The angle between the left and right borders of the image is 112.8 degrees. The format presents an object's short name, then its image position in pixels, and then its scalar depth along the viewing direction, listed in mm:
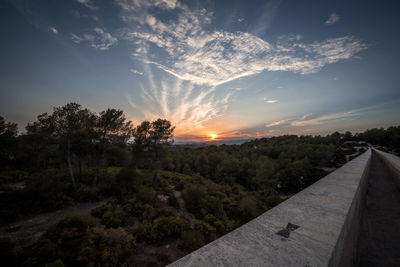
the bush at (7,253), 4584
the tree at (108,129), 13406
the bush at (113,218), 7699
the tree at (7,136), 13414
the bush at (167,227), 6828
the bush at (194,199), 10914
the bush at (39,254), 4520
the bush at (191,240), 6074
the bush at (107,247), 4930
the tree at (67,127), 11625
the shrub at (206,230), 7172
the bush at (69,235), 5093
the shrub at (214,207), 9711
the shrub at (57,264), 4252
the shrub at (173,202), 11367
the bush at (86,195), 11212
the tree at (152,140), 17250
